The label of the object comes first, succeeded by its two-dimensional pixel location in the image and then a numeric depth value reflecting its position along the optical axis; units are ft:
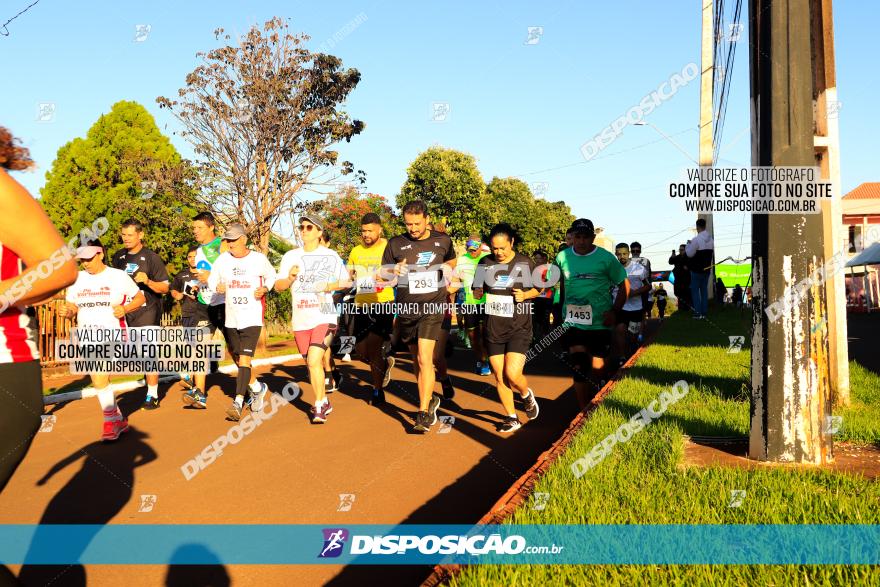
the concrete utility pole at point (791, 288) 15.88
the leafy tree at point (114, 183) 87.76
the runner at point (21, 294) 7.04
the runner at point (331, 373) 35.49
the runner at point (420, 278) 27.27
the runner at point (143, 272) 31.30
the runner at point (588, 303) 26.71
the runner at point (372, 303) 32.07
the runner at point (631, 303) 37.68
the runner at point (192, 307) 34.19
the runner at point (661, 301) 75.48
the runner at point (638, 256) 45.85
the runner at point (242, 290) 29.09
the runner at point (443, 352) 28.55
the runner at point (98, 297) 26.14
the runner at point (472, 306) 40.91
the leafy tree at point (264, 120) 62.80
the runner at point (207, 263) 33.50
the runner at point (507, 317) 26.08
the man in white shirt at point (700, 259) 59.21
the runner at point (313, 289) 28.32
